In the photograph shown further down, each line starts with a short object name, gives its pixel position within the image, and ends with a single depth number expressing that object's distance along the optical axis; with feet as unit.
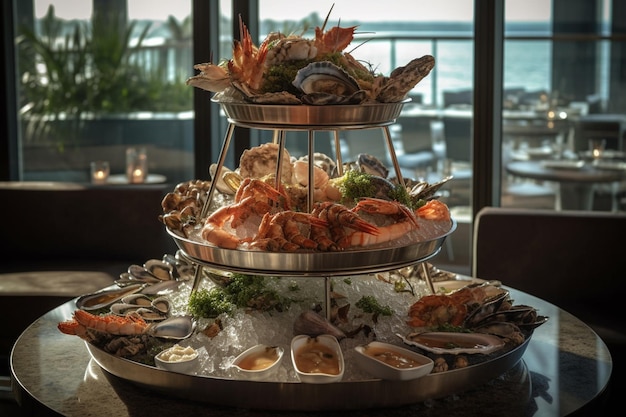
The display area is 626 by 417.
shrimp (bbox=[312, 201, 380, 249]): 7.34
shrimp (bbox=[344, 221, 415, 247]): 7.40
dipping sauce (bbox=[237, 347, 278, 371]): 7.25
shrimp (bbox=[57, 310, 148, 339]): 7.77
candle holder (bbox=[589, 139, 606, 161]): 15.42
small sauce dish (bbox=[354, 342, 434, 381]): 6.98
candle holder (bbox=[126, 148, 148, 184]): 17.29
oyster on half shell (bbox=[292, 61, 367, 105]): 7.35
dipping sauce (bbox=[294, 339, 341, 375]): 7.18
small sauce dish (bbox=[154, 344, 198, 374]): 7.22
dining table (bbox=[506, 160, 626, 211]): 15.52
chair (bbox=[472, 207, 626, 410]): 12.75
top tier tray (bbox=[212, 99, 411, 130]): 7.39
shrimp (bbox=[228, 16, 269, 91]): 7.75
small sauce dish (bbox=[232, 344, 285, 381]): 7.05
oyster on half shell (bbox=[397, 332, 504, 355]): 7.57
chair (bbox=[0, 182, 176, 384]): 14.87
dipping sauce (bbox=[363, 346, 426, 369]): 7.24
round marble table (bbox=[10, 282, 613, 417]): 7.14
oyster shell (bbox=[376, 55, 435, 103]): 7.77
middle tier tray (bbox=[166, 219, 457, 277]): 7.22
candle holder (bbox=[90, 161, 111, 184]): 17.24
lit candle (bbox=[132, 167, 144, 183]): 17.30
